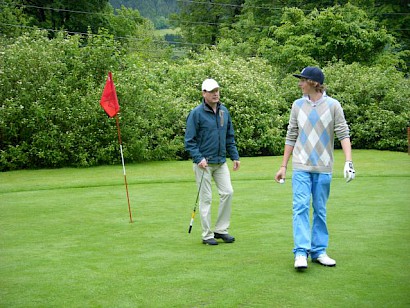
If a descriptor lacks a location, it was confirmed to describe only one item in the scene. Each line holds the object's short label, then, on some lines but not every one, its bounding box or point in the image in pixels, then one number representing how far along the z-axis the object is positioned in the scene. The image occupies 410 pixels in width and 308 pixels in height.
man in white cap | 8.46
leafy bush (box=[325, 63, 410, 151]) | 27.11
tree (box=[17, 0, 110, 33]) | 47.50
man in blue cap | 7.03
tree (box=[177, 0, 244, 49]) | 59.53
